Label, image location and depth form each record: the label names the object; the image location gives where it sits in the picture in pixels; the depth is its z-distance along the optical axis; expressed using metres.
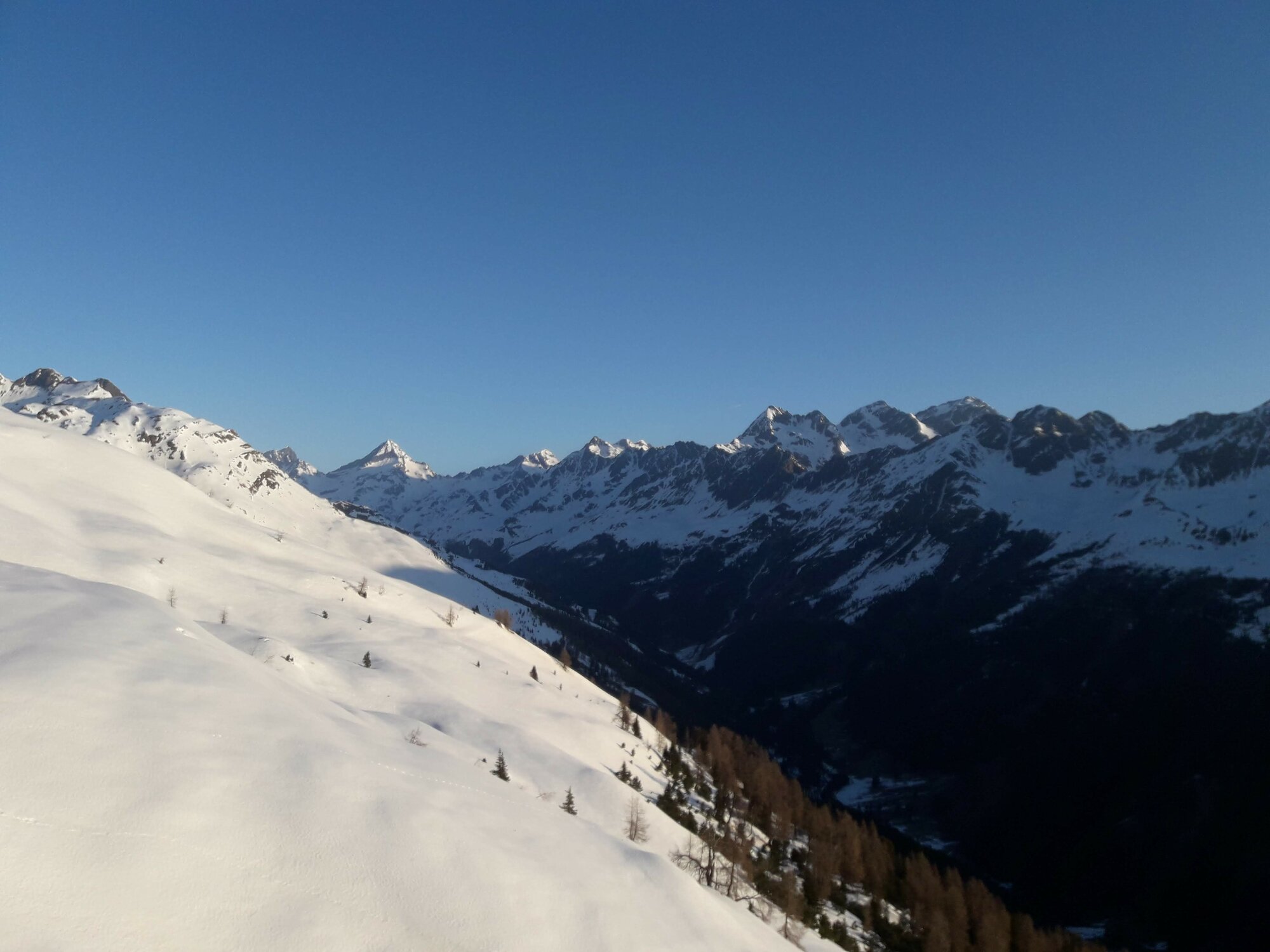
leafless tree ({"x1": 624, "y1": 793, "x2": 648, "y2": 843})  61.56
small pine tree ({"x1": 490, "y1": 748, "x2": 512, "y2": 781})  54.62
